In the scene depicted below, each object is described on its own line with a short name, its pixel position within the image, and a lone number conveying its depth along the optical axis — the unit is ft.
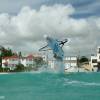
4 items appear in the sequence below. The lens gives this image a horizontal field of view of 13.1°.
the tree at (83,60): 548.64
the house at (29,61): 563.48
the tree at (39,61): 511.11
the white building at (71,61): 554.05
